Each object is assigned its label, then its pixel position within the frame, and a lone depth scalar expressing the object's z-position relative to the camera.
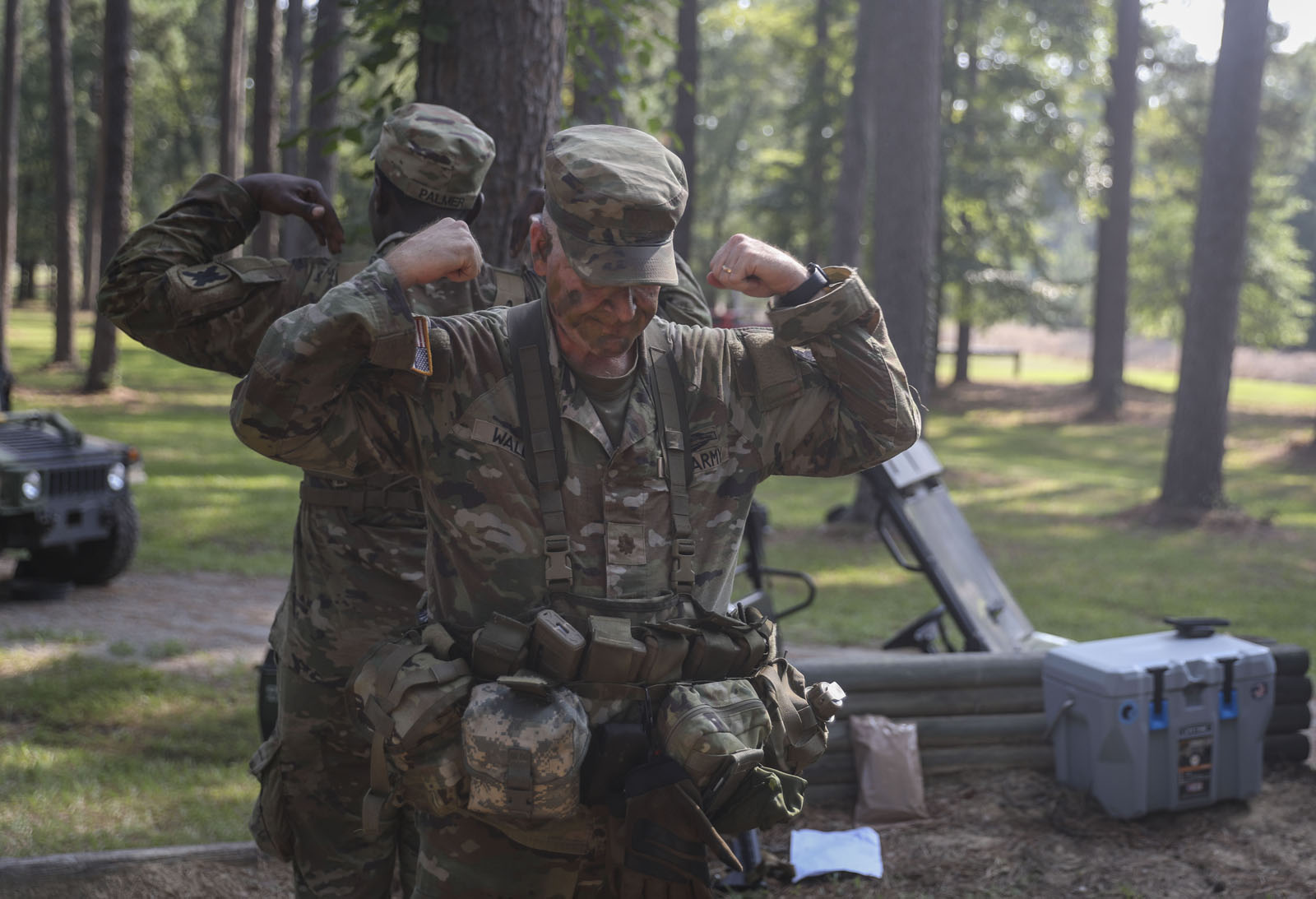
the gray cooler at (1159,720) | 5.04
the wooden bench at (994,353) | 37.37
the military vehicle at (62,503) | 8.46
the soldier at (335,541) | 3.41
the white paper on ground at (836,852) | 4.56
